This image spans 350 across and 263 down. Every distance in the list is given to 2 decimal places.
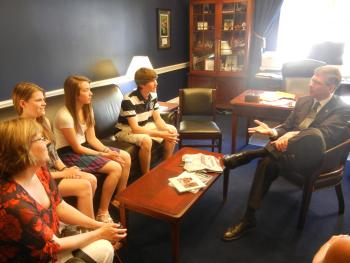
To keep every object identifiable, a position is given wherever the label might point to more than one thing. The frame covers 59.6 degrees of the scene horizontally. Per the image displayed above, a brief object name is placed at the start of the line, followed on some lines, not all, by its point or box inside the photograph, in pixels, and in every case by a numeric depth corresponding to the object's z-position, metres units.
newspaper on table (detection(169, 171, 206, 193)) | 2.00
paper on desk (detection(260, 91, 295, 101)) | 3.42
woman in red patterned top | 1.15
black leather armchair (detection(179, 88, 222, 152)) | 3.69
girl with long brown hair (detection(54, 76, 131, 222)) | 2.29
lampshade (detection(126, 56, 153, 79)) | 3.58
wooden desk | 3.14
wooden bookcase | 4.95
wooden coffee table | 1.78
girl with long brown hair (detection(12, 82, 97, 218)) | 2.00
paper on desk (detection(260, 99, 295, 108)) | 3.17
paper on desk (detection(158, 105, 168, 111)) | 3.56
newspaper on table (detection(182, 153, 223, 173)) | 2.27
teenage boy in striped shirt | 2.81
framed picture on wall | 4.60
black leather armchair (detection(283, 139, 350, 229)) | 2.14
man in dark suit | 2.13
